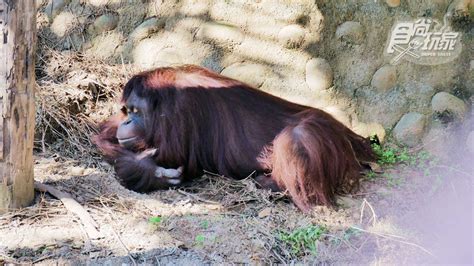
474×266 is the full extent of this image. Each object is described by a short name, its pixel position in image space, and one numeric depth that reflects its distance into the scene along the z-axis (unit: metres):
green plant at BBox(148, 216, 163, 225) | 7.35
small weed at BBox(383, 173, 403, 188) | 8.37
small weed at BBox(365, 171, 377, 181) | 8.59
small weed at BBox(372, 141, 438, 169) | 8.82
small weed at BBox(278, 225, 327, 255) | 7.11
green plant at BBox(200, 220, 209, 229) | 7.33
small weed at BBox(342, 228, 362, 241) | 7.25
